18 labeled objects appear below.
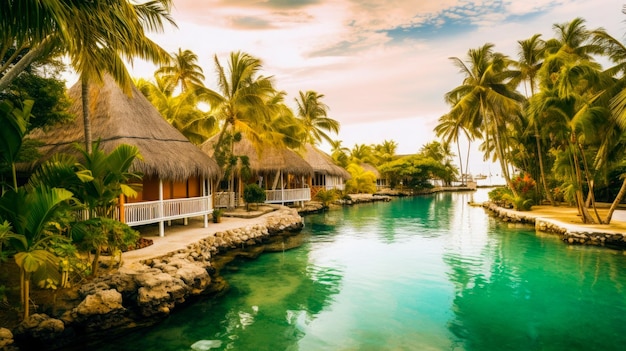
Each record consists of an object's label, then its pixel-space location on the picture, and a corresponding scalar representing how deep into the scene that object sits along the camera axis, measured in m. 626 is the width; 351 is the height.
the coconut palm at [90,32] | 4.25
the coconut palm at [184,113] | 19.19
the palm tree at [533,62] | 21.61
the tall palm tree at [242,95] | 16.59
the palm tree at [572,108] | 12.19
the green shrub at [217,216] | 14.81
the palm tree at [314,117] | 29.12
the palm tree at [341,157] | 40.33
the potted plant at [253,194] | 17.72
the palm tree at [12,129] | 5.31
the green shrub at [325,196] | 25.91
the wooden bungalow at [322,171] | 27.89
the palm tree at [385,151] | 49.41
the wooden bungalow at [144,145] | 10.96
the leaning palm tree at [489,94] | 21.14
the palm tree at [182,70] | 24.30
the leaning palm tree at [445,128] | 36.22
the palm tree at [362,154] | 43.72
